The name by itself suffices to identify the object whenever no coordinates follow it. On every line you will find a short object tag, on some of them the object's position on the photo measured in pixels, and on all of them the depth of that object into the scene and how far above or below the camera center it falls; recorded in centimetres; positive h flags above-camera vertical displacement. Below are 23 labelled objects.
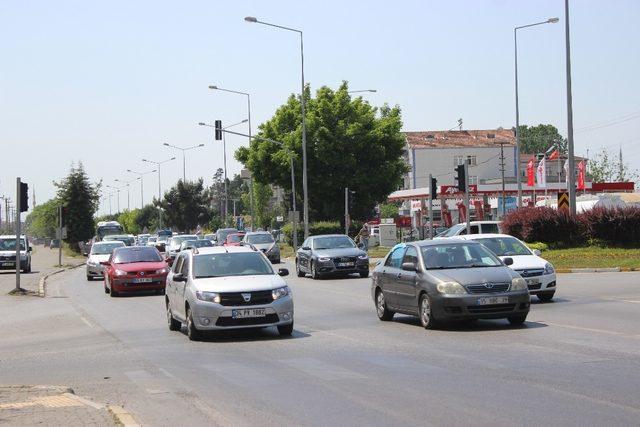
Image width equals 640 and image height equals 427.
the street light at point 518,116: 5178 +571
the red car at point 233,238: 5393 -43
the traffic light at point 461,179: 3030 +143
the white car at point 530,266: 2095 -92
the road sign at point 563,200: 3988 +90
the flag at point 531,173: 6869 +351
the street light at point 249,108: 6038 +884
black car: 3416 -101
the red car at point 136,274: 2922 -123
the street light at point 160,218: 12261 +181
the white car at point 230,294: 1562 -102
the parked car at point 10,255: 4941 -94
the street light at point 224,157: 8565 +648
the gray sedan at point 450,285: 1584 -100
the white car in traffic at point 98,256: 4031 -94
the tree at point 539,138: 15862 +1386
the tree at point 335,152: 6912 +544
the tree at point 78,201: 8381 +288
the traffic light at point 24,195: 2992 +125
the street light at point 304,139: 5208 +499
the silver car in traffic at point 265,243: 4919 -66
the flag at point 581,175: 6492 +319
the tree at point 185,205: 12506 +345
